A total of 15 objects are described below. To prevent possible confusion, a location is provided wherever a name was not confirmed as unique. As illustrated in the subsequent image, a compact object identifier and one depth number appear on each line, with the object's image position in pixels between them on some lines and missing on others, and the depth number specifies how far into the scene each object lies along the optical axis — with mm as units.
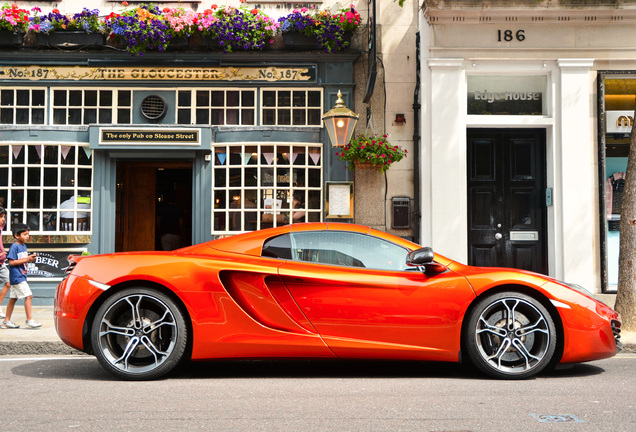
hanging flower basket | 10070
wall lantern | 9711
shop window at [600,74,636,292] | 10406
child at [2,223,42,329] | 8047
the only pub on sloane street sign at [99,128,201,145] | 10367
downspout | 10469
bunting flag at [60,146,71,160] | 10453
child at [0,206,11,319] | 8352
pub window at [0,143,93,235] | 10367
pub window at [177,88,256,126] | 10695
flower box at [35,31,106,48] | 10344
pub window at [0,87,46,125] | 10562
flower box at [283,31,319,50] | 10414
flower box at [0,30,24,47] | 10305
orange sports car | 4992
